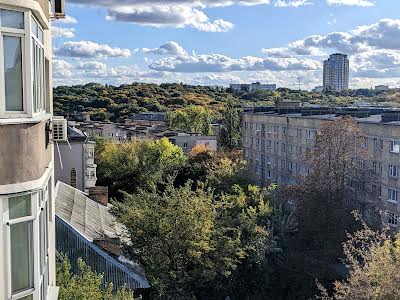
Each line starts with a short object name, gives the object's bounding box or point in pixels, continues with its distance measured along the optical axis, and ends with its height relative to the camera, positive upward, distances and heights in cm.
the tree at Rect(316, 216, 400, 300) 1340 -432
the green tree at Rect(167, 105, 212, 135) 9181 -327
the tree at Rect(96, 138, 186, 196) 4834 -590
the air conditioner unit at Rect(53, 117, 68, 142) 870 -48
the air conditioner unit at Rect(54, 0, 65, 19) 1000 +156
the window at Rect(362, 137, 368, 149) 3977 -303
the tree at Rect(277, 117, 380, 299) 2936 -585
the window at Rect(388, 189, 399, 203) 3704 -619
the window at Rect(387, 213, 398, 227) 3476 -753
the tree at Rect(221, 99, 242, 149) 7531 -406
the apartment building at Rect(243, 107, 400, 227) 3756 -356
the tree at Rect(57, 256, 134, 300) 1295 -433
